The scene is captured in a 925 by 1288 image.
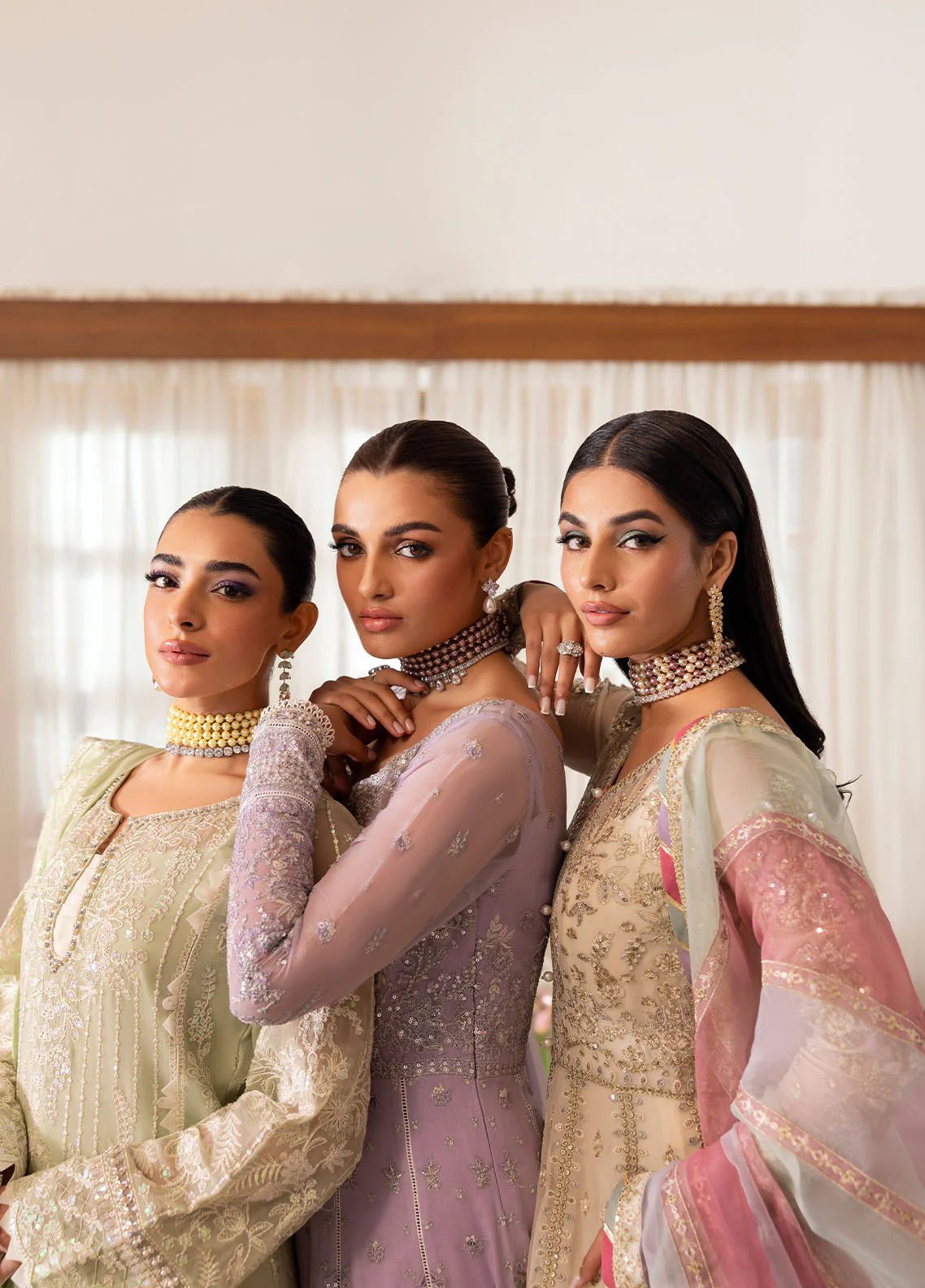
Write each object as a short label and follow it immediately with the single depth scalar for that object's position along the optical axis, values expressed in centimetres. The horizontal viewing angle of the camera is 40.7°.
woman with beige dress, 134
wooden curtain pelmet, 464
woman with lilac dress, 157
